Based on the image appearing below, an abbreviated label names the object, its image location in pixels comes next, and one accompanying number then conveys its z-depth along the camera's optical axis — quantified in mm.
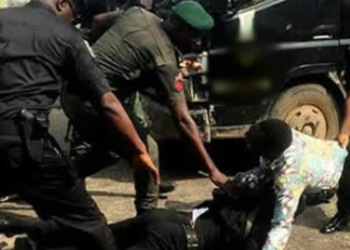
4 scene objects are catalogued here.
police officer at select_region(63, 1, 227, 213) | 4121
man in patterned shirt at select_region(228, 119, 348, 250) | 3789
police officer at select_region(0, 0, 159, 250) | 3293
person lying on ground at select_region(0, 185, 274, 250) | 3617
